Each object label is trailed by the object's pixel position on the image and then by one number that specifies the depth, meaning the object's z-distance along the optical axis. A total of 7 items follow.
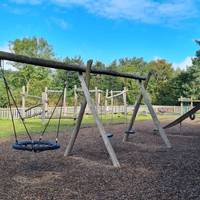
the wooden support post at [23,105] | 13.79
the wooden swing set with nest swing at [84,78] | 4.21
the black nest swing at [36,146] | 3.96
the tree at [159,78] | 32.97
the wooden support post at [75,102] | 12.68
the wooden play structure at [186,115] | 7.50
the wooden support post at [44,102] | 12.10
